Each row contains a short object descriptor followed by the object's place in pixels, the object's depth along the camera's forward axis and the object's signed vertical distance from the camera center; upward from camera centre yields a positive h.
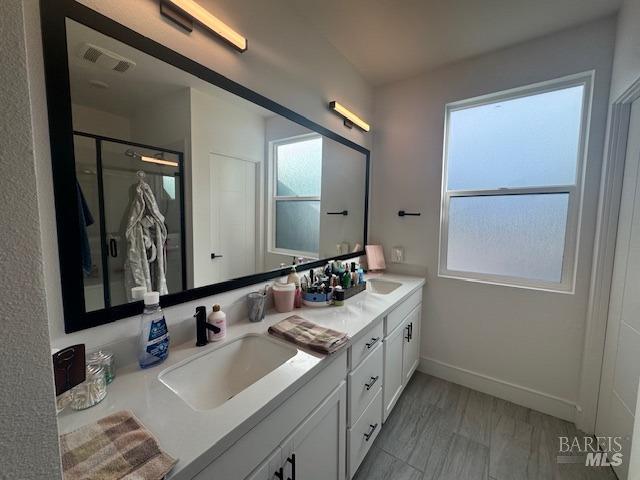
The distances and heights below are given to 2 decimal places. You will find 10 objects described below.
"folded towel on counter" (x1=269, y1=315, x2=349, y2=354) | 1.02 -0.50
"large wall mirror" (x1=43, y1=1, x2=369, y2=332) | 0.77 +0.17
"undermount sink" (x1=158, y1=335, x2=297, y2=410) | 0.91 -0.59
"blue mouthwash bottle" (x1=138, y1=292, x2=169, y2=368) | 0.87 -0.41
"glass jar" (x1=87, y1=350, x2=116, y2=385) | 0.77 -0.44
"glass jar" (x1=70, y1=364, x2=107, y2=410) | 0.69 -0.49
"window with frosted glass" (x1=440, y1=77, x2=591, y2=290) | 1.75 +0.26
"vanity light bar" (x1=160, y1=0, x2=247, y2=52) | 0.95 +0.76
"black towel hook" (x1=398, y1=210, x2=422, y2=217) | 2.23 +0.04
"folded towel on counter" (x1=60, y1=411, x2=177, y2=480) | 0.51 -0.51
